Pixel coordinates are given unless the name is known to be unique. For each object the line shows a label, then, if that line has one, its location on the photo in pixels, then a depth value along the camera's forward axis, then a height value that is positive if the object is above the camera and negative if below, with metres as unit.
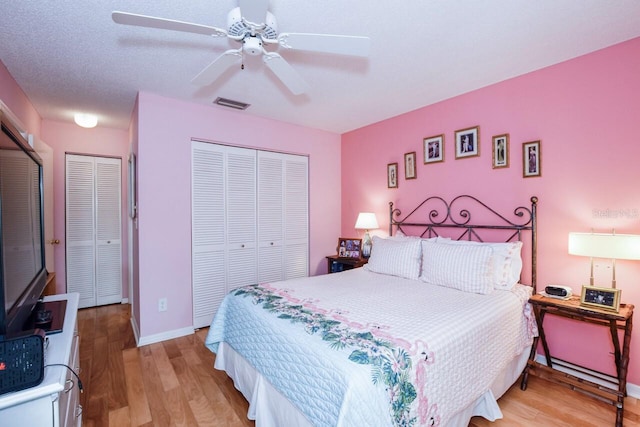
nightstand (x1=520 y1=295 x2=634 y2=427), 1.88 -0.93
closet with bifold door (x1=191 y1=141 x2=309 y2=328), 3.33 -0.09
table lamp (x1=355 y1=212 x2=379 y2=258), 3.68 -0.16
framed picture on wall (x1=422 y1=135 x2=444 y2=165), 3.17 +0.66
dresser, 1.03 -0.65
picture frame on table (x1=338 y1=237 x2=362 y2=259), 3.89 -0.47
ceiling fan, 1.36 +0.87
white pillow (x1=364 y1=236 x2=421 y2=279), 2.74 -0.43
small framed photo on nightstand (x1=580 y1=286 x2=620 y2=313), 1.92 -0.57
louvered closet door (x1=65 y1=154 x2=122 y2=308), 3.86 -0.20
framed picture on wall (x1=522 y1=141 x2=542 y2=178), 2.51 +0.43
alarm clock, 2.18 -0.58
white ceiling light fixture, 3.35 +1.04
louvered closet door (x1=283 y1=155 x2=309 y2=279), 3.98 -0.05
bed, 1.36 -0.65
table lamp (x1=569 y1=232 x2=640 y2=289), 1.86 -0.22
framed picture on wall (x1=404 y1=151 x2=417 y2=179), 3.44 +0.52
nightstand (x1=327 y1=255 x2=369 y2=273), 3.71 -0.64
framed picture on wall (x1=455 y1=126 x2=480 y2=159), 2.89 +0.66
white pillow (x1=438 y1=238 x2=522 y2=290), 2.39 -0.42
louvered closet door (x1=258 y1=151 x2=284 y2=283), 3.76 -0.06
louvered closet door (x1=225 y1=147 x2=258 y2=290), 3.53 -0.05
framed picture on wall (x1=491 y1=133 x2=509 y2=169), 2.69 +0.53
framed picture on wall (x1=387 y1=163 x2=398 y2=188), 3.64 +0.44
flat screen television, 1.20 -0.09
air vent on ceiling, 3.12 +1.14
